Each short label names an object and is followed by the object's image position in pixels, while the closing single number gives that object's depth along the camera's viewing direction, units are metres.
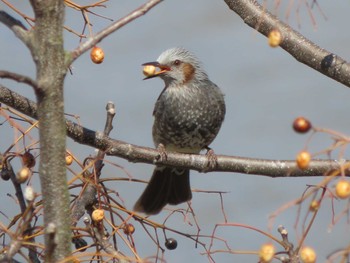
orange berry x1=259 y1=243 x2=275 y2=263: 7.10
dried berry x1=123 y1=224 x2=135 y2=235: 7.62
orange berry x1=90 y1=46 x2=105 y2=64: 7.55
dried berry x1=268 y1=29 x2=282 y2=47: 7.17
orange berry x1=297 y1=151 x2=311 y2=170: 7.06
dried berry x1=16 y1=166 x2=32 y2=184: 7.14
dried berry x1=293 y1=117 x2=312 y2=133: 7.06
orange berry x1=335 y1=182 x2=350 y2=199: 7.01
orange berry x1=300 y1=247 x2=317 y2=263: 7.08
